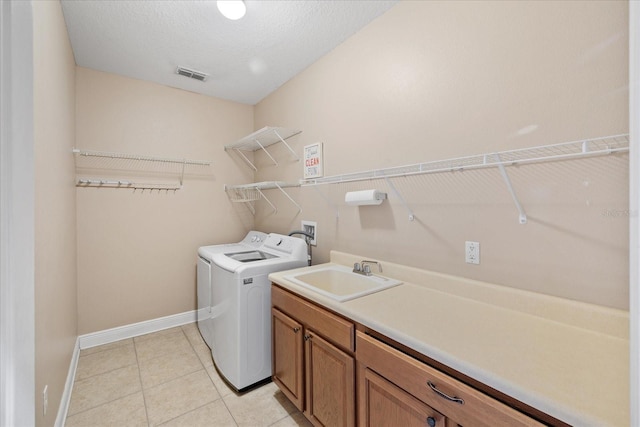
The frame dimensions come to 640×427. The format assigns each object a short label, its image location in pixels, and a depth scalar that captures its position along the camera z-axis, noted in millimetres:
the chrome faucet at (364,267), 1794
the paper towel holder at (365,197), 1769
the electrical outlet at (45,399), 1240
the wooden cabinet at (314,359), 1286
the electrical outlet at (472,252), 1372
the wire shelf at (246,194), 3081
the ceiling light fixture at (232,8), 1668
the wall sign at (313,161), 2334
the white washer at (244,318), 1875
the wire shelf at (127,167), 2486
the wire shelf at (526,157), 973
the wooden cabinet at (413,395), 791
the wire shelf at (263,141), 2568
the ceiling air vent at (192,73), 2541
